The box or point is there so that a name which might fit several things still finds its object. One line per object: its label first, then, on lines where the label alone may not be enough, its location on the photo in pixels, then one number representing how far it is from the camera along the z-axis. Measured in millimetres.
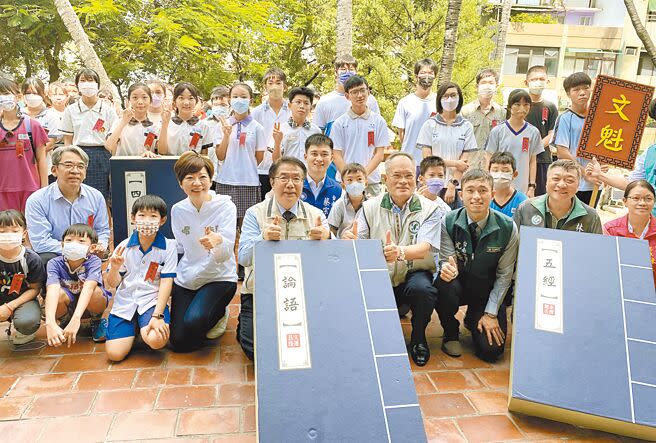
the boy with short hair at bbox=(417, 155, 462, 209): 4111
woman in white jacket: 3373
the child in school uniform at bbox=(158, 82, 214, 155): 4574
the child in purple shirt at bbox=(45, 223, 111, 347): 3256
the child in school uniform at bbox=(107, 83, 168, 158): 4551
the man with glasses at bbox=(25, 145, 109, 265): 3605
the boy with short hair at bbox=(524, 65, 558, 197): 5148
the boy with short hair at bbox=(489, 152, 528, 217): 3865
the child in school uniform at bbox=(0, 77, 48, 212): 4457
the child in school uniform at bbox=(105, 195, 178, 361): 3252
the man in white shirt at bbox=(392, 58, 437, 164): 5281
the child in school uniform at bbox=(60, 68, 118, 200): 4786
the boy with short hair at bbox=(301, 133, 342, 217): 3996
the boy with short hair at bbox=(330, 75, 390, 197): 4859
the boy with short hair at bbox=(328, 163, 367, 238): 3832
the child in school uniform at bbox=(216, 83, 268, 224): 4664
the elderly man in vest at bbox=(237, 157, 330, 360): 3188
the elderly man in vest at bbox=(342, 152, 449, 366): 3342
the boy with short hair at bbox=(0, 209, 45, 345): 3195
